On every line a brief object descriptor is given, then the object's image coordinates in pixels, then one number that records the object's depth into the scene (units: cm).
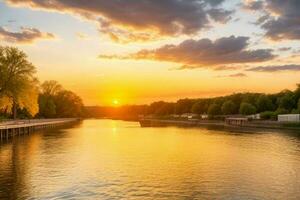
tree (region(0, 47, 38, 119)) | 8769
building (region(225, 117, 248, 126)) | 15292
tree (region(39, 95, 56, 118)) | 16900
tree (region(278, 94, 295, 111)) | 15462
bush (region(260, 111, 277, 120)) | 14815
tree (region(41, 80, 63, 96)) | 19566
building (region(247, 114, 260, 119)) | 16065
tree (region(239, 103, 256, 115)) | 18112
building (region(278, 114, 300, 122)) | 12889
